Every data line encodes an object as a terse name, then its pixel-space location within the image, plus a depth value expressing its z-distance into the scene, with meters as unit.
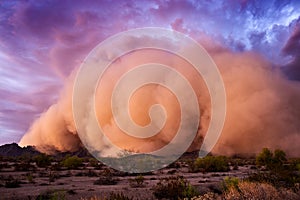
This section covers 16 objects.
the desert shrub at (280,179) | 19.84
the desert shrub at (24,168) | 42.88
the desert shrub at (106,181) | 28.14
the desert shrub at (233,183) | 18.70
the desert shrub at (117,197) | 15.05
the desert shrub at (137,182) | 25.64
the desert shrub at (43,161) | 50.19
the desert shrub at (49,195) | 18.64
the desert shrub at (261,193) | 12.79
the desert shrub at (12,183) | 25.64
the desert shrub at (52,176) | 30.29
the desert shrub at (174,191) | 18.97
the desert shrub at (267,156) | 55.62
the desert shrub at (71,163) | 49.36
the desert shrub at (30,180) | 28.59
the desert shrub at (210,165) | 47.36
